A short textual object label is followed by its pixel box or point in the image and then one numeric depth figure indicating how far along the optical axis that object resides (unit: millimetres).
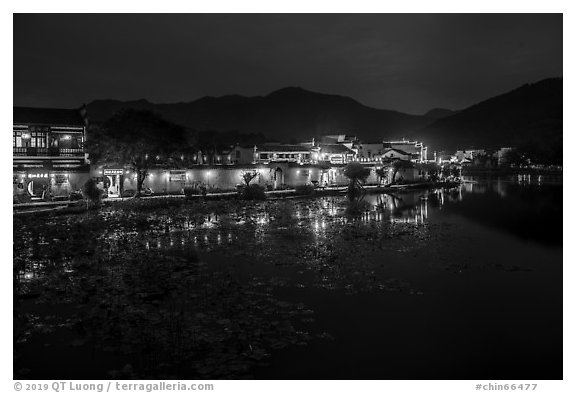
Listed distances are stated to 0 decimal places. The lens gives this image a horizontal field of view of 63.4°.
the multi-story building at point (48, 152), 30219
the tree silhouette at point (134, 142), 32906
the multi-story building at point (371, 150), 78231
